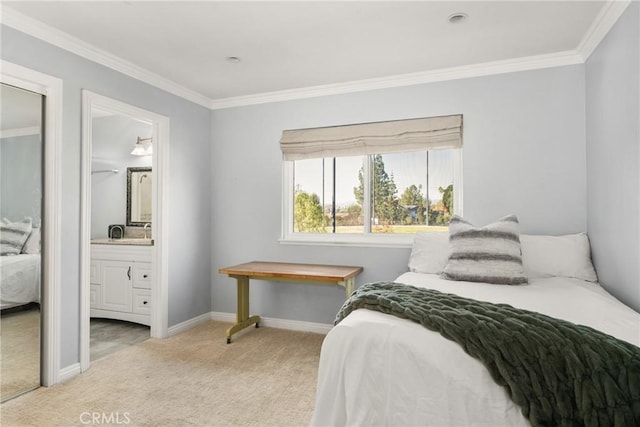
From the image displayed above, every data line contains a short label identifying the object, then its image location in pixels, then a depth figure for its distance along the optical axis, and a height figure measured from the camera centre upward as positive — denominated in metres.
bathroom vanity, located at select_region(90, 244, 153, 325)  3.76 -0.69
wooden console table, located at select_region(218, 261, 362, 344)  3.05 -0.50
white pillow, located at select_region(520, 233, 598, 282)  2.59 -0.29
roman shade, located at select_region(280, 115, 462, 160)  3.26 +0.73
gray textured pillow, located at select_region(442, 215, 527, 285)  2.41 -0.26
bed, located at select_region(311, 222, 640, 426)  1.26 -0.58
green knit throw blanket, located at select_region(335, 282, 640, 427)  1.18 -0.49
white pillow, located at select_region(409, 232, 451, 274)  2.80 -0.29
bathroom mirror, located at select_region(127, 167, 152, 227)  4.70 +0.25
